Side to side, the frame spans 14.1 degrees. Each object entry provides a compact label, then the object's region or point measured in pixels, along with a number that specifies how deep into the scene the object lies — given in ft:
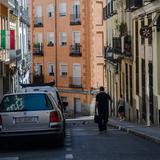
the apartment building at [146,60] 88.38
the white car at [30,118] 49.80
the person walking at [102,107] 69.00
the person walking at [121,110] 125.80
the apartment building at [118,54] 124.16
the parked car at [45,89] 63.03
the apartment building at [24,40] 181.68
